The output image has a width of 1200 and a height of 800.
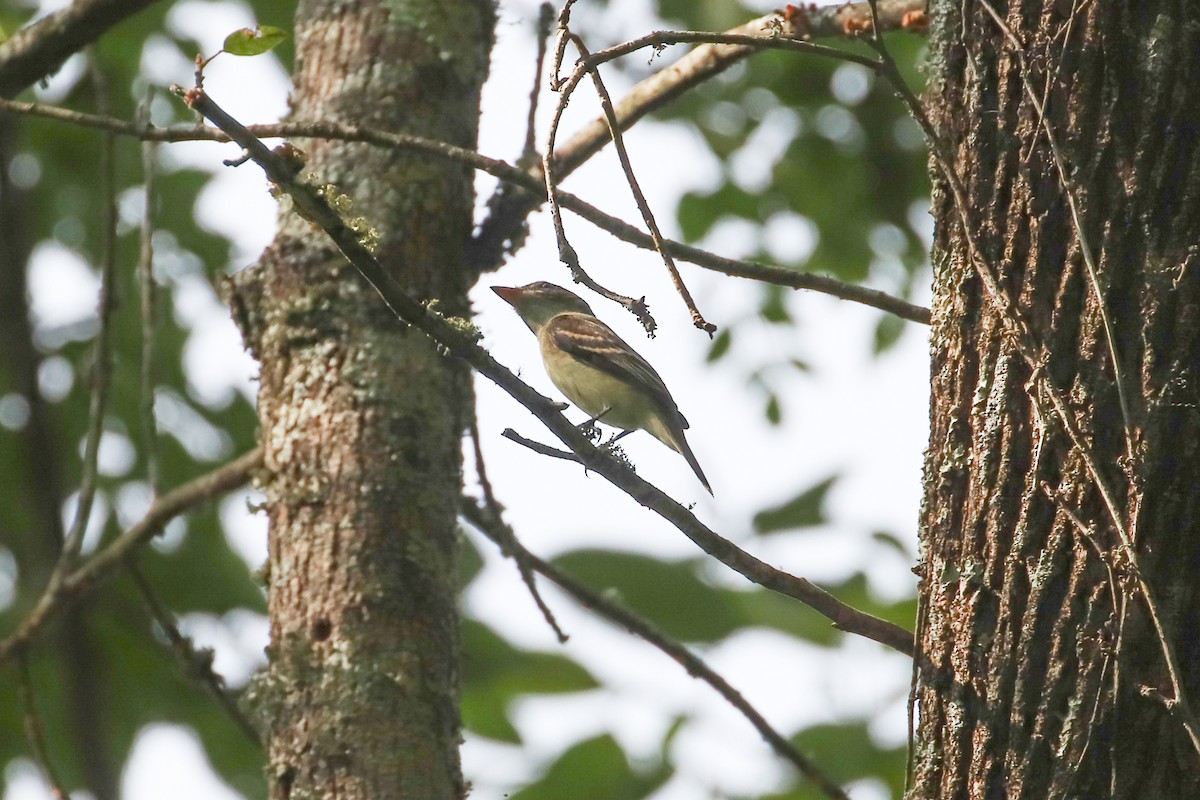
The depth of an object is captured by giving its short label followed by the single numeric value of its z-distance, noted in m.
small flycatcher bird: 11.41
